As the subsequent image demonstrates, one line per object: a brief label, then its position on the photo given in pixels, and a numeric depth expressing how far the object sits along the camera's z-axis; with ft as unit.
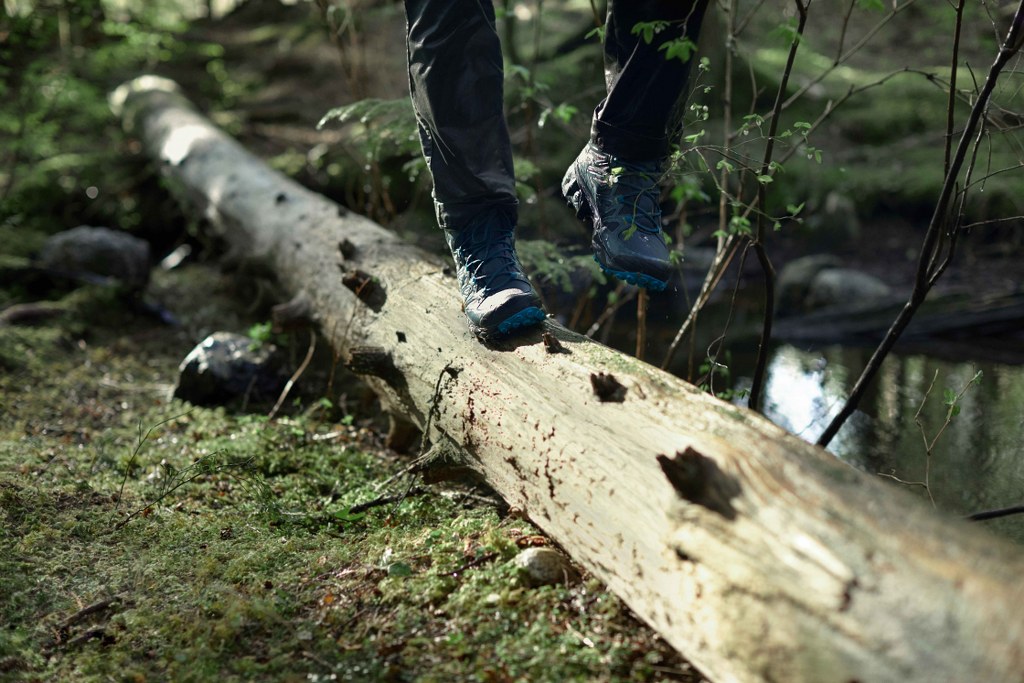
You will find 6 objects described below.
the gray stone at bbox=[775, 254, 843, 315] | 24.58
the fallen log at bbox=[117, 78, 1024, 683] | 5.18
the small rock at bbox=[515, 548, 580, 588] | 8.26
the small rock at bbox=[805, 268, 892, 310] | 23.82
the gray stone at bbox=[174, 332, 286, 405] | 14.82
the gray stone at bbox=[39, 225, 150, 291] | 20.06
